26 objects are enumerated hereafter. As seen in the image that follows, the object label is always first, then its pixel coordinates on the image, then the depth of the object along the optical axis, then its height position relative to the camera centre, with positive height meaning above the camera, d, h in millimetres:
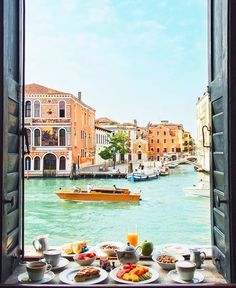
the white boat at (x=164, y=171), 24600 -1310
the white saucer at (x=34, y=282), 1264 -496
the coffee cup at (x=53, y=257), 1436 -461
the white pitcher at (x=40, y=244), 1596 -445
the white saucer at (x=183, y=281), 1257 -496
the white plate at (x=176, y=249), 1598 -485
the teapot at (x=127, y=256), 1449 -458
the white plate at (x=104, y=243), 1665 -480
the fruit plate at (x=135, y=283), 1247 -496
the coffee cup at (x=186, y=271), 1266 -463
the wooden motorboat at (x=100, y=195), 12211 -1551
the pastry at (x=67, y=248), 1622 -483
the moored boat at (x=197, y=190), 14673 -1706
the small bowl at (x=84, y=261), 1467 -485
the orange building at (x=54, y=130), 19609 +1564
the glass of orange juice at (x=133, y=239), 1706 -450
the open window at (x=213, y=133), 1174 +87
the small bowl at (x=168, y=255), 1413 -484
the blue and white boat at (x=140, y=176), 21766 -1522
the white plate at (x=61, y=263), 1426 -497
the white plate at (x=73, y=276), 1262 -498
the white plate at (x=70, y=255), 1570 -492
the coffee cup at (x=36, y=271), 1265 -459
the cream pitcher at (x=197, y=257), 1433 -464
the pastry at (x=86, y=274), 1277 -480
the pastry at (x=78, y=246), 1599 -461
